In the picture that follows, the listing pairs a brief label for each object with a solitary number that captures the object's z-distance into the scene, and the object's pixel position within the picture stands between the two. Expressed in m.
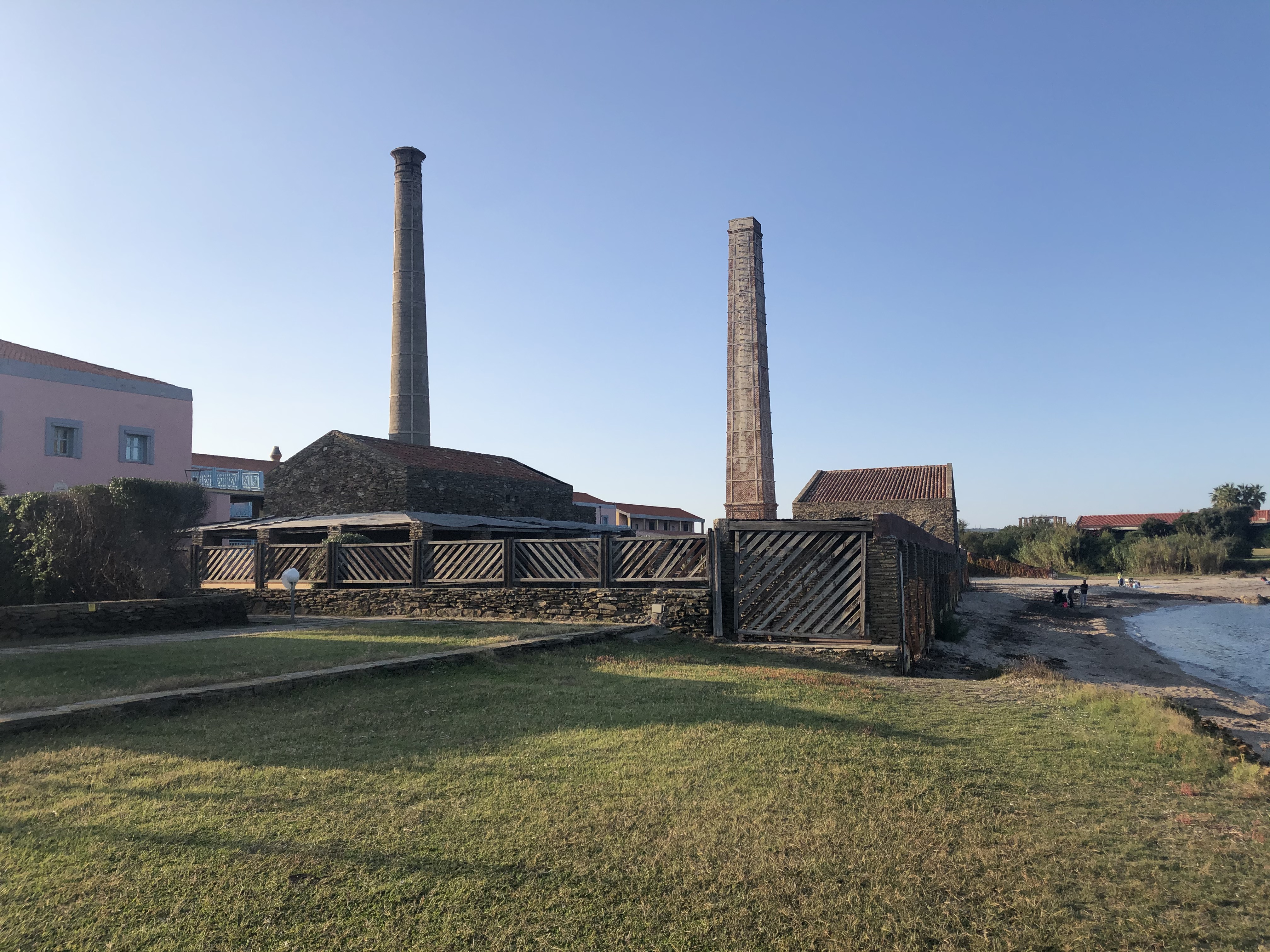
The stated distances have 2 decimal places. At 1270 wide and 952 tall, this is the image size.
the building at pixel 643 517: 70.88
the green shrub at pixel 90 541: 15.91
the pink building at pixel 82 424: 29.17
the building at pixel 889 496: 40.94
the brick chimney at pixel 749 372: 33.94
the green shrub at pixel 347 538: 20.56
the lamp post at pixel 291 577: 15.95
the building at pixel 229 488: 36.47
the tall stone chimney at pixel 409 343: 36.91
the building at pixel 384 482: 27.25
